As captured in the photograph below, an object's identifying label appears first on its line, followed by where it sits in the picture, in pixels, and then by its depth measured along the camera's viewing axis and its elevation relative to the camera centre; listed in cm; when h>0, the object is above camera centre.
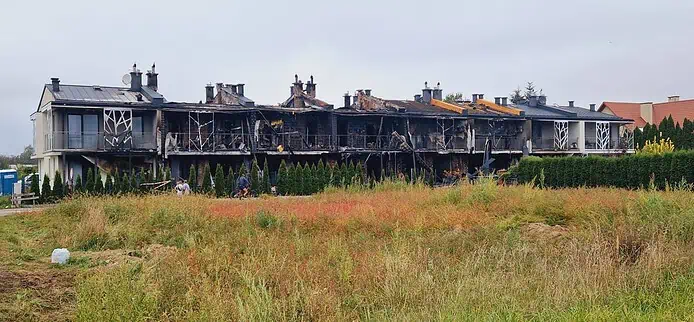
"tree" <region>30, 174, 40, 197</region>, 3029 -104
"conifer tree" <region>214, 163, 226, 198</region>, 3397 -108
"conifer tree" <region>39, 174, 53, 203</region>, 2997 -133
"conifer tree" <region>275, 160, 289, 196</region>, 3572 -105
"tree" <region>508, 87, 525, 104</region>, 8451 +835
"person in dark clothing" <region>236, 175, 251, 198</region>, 3061 -119
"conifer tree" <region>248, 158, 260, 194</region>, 3472 -96
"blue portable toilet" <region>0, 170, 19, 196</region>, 3719 -105
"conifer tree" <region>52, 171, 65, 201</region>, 3039 -110
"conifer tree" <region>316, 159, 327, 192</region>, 3619 -80
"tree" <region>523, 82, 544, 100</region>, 8538 +905
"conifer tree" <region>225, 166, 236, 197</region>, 3434 -113
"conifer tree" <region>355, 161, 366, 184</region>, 3750 -63
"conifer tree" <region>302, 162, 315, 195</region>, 3584 -102
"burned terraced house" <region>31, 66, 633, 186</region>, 3472 +193
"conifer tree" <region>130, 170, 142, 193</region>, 3125 -88
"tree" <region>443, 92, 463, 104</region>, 8325 +834
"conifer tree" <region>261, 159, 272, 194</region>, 3505 -106
